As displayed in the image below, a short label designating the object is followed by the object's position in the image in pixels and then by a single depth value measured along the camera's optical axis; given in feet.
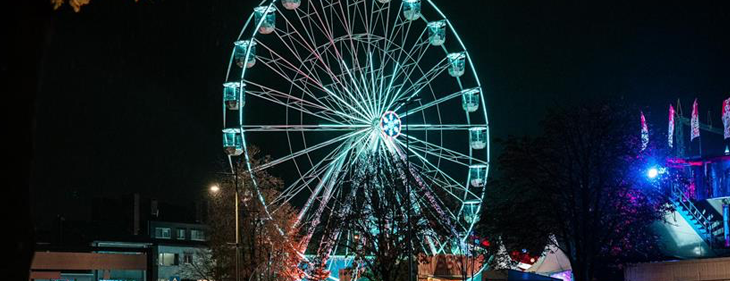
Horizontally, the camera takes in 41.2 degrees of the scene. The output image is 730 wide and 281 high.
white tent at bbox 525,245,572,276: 176.65
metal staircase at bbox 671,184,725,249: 157.41
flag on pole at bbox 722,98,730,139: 171.63
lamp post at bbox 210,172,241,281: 146.82
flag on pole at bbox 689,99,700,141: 183.93
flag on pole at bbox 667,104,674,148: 184.30
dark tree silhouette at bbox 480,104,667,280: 117.29
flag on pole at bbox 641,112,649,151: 123.36
